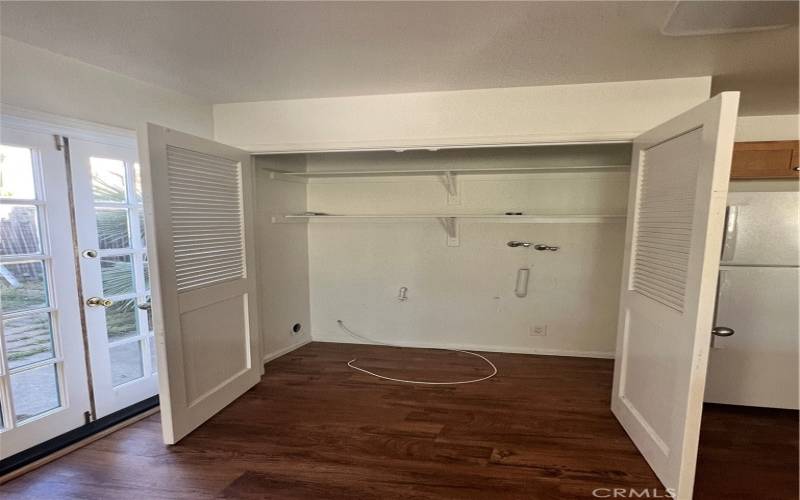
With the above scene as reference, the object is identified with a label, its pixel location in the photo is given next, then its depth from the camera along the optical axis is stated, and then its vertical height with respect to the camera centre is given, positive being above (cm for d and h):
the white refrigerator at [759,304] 224 -52
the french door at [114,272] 211 -34
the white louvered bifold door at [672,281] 141 -28
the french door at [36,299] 181 -43
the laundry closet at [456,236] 167 -11
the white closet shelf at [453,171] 286 +43
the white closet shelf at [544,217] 303 +4
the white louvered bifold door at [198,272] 190 -32
